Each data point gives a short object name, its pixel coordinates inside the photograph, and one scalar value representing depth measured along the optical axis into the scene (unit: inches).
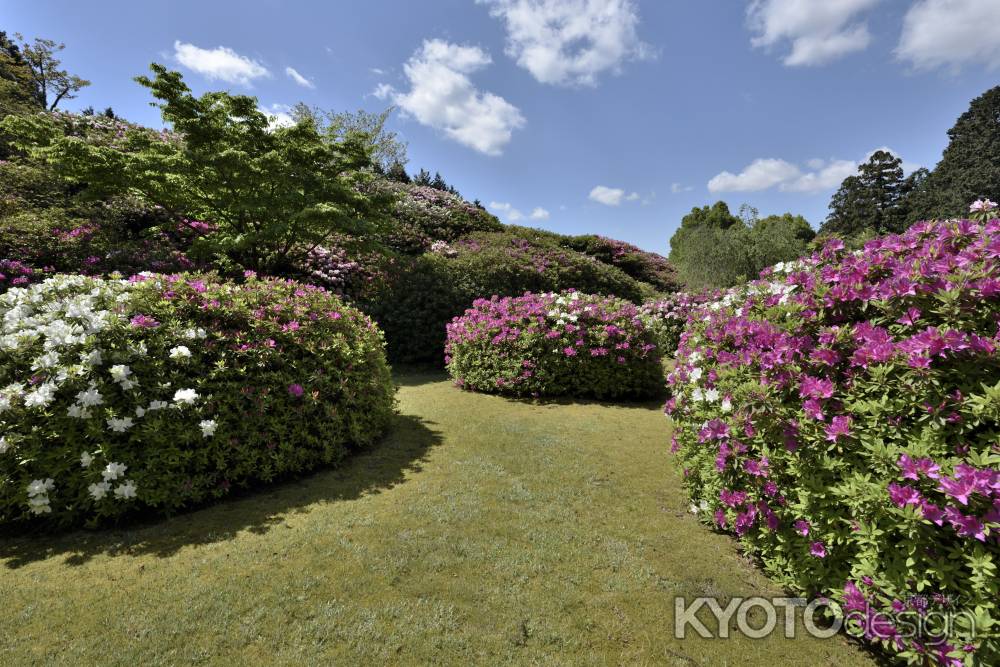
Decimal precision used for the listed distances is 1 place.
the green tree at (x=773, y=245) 722.2
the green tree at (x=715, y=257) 723.4
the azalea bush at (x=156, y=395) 127.0
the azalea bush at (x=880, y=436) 75.7
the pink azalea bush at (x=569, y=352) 275.4
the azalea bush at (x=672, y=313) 402.3
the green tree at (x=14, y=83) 549.3
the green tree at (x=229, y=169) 344.5
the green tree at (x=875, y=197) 1518.2
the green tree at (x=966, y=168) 1199.6
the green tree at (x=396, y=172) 1218.4
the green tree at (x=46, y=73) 951.6
